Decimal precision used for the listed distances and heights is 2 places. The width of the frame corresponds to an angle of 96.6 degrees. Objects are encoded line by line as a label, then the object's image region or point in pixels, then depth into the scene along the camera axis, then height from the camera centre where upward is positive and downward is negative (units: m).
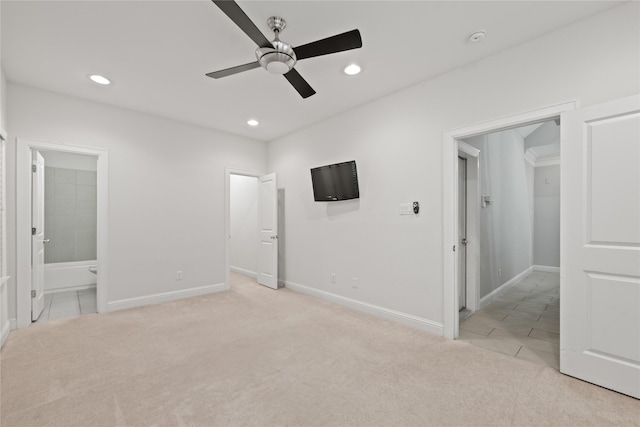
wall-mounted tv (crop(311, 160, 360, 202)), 3.86 +0.47
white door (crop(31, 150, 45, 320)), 3.40 -0.29
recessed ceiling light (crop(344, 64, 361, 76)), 2.86 +1.48
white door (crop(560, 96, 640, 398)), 1.95 -0.23
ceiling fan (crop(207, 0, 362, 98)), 1.73 +1.16
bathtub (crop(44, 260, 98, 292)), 4.95 -1.10
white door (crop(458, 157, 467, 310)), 3.86 -0.25
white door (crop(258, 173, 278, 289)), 4.97 -0.29
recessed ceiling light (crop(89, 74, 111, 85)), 3.06 +1.49
